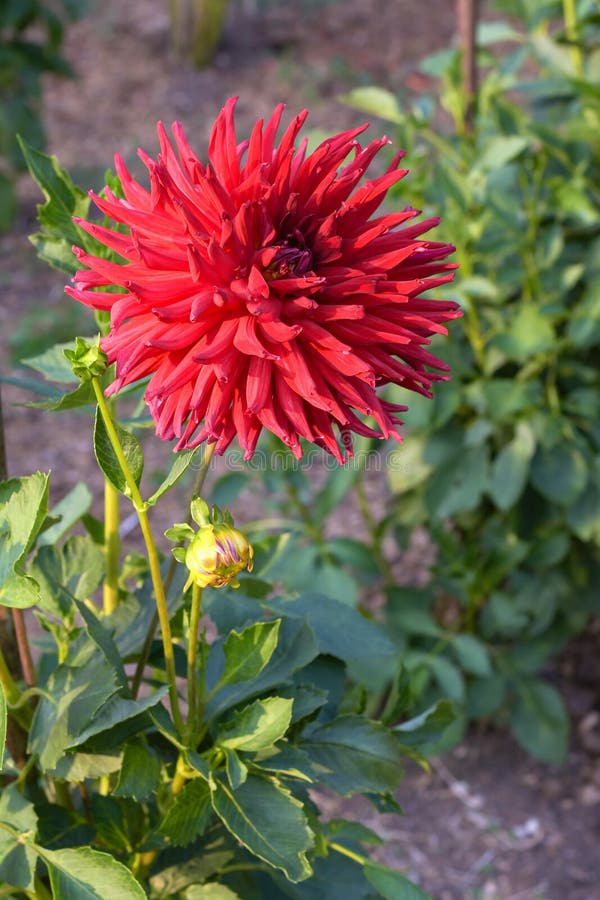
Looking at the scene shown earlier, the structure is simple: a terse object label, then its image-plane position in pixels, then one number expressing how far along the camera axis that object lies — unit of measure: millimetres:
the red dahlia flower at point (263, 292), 642
